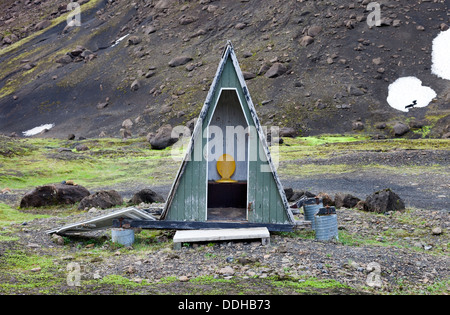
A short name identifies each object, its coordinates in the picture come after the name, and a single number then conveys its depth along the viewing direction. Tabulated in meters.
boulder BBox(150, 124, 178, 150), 45.94
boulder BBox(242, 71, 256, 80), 64.12
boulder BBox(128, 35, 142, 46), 81.38
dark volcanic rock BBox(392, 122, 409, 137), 48.47
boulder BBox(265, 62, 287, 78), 63.22
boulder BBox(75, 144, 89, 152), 45.69
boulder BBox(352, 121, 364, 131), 52.09
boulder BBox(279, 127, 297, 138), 50.43
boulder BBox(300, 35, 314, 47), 65.94
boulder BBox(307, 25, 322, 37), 66.94
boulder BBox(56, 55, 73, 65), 85.56
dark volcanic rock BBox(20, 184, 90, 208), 19.84
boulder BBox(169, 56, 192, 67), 73.00
